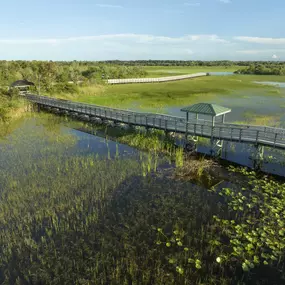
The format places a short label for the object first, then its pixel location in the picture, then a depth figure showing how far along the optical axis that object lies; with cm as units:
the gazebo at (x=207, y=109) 1681
